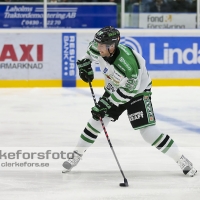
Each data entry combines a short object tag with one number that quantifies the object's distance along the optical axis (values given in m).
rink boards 20.47
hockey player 8.79
